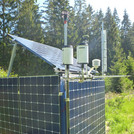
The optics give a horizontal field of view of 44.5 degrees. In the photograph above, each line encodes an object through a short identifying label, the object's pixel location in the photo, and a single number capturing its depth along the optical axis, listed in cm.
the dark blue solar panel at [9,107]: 367
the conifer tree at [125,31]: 3425
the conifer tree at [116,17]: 3884
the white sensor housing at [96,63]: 425
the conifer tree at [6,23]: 1744
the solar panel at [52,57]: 478
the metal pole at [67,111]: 289
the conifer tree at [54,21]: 2241
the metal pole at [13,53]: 599
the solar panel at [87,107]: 307
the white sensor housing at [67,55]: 297
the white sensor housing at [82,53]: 302
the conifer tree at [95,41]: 2850
